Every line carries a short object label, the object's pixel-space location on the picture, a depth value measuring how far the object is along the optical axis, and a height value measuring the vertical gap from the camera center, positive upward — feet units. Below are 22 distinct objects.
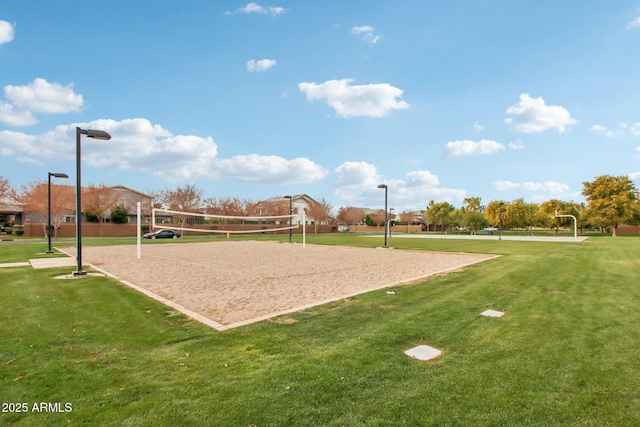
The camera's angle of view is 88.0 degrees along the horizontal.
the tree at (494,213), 182.32 +2.18
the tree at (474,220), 192.54 -1.85
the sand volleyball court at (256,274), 22.18 -6.19
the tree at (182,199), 179.11 +10.05
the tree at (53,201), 117.39 +6.05
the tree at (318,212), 224.35 +3.50
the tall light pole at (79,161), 31.96 +5.54
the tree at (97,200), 143.54 +7.69
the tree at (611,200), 146.92 +7.56
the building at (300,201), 230.09 +11.45
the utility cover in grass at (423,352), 13.21 -5.60
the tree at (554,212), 180.14 +2.60
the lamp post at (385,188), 72.45 +6.55
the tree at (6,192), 121.19 +9.63
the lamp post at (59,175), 56.04 +7.30
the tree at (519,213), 180.54 +2.05
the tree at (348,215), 274.16 +1.73
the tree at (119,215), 157.99 +1.22
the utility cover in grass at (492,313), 19.21 -5.70
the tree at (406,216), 296.14 +0.87
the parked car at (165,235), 134.70 -7.13
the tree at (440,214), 228.22 +2.02
